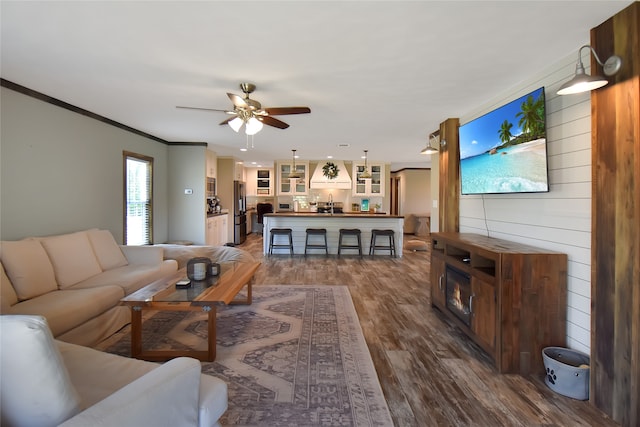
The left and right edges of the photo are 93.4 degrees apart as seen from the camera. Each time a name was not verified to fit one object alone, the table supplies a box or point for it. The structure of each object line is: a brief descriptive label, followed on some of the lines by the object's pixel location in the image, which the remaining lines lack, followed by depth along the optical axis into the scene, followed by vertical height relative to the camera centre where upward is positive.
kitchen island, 6.91 -0.34
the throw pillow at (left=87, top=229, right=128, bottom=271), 3.57 -0.48
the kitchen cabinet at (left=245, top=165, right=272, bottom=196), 10.53 +1.04
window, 5.08 +0.21
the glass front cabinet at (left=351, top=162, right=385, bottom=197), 8.92 +0.87
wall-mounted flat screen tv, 2.44 +0.57
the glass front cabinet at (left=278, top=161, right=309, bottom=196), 8.98 +0.88
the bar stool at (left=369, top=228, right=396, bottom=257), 6.71 -0.68
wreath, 8.76 +1.15
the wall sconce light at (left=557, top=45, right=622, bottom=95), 1.77 +0.77
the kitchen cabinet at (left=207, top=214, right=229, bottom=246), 6.88 -0.47
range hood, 8.77 +0.88
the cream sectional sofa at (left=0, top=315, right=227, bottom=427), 0.97 -0.65
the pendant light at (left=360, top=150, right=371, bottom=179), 7.78 +0.91
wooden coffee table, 2.33 -0.72
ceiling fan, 2.95 +1.00
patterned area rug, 1.83 -1.19
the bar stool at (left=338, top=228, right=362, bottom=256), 6.67 -0.62
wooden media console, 2.25 -0.72
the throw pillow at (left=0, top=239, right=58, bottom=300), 2.55 -0.50
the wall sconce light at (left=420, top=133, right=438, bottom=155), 4.26 +0.85
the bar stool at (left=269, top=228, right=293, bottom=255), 6.66 -0.57
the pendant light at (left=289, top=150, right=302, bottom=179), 7.97 +0.96
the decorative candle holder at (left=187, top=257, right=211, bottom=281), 2.97 -0.58
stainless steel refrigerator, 8.52 -0.11
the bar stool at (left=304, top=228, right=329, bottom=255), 6.72 -0.66
